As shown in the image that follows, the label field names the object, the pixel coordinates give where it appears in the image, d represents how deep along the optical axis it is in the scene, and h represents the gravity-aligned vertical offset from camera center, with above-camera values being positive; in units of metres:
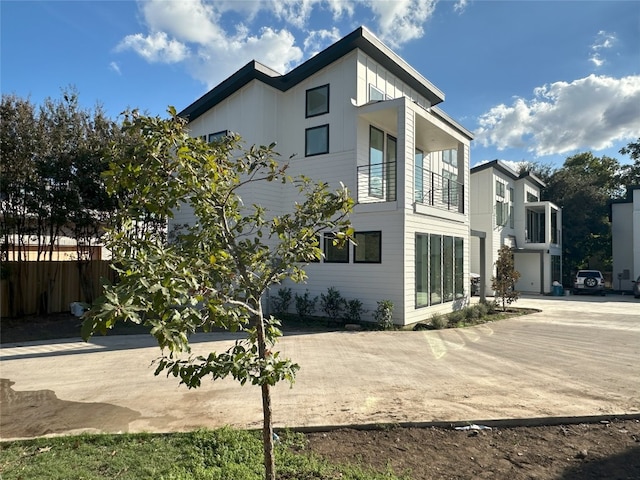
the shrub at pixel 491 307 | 15.07 -2.04
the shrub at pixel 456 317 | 12.33 -1.97
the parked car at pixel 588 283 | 25.03 -1.75
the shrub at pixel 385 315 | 11.22 -1.72
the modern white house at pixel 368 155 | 11.82 +3.43
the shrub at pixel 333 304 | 12.23 -1.52
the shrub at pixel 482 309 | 13.96 -1.94
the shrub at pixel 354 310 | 11.90 -1.68
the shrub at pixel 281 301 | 13.09 -1.54
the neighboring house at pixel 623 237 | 26.80 +1.29
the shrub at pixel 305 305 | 12.67 -1.61
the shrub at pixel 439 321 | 11.70 -1.99
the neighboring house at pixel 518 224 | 23.31 +2.05
